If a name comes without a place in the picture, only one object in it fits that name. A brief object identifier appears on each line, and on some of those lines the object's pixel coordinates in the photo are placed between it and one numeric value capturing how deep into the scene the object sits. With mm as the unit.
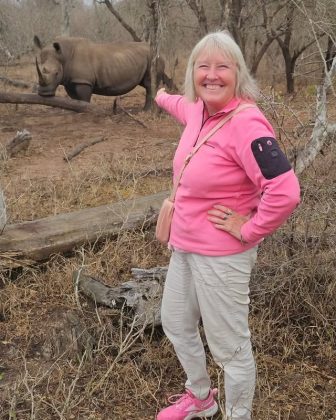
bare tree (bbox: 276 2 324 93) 11039
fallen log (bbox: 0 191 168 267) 3721
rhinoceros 9742
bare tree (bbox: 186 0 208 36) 9680
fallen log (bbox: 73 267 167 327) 3047
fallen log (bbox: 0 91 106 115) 9259
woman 1928
